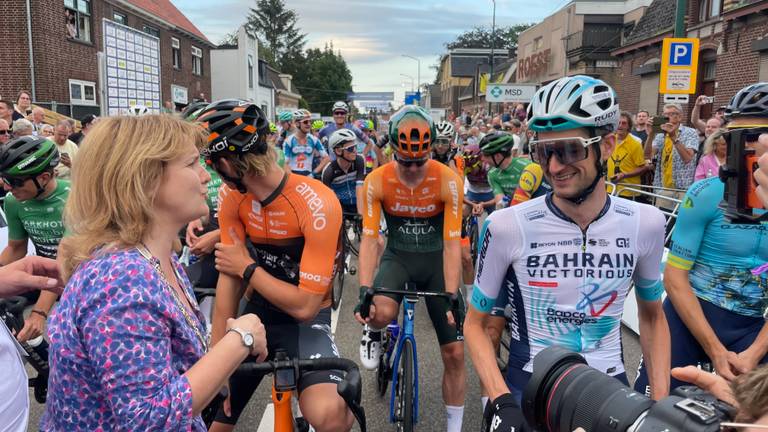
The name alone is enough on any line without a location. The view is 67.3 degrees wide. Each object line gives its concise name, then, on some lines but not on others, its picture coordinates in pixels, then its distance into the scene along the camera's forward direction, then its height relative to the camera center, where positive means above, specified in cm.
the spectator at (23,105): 1150 +30
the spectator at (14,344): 183 -74
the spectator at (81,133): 1206 -25
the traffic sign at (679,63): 919 +113
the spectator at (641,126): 1122 +15
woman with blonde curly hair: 148 -48
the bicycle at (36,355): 371 -161
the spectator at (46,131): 1098 -19
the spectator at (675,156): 805 -31
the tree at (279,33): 8719 +1403
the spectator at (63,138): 974 -28
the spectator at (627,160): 899 -41
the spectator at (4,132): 845 -17
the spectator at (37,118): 1141 +5
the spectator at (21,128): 913 -12
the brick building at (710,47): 1516 +274
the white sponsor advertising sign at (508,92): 2472 +164
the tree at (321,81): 9138 +735
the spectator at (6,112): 975 +14
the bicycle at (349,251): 701 -197
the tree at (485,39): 11952 +1903
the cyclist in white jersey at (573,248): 224 -46
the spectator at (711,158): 352 -20
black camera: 113 -62
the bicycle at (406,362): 361 -156
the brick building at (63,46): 1938 +267
